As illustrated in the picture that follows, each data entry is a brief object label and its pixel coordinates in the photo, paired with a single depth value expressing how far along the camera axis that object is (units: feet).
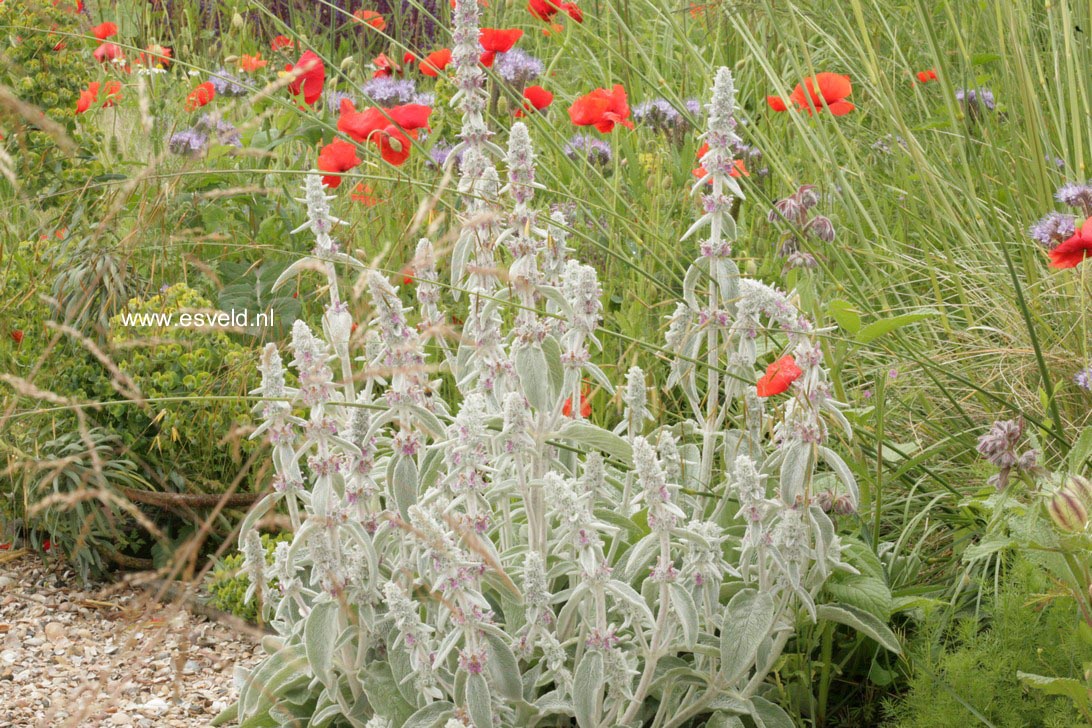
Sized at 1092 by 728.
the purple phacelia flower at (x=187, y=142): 10.51
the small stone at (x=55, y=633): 7.81
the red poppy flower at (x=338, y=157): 8.55
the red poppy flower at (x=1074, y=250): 6.05
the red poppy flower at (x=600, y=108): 8.84
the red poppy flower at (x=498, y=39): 9.83
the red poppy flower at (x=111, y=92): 12.09
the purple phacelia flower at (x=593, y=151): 10.86
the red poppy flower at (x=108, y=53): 11.64
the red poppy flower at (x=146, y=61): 11.59
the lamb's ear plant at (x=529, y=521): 5.11
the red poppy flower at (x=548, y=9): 10.27
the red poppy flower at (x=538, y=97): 9.75
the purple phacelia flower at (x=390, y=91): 11.53
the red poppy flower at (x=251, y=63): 11.51
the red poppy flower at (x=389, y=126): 9.07
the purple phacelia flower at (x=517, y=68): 11.00
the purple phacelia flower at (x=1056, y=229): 6.84
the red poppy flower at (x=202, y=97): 10.50
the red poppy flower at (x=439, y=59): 9.96
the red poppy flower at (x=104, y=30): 11.69
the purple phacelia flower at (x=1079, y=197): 7.04
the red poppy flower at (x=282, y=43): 12.14
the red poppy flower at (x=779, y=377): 5.47
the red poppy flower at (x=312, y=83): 10.56
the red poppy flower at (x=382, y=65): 11.03
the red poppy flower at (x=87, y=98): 9.94
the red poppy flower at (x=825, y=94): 8.50
